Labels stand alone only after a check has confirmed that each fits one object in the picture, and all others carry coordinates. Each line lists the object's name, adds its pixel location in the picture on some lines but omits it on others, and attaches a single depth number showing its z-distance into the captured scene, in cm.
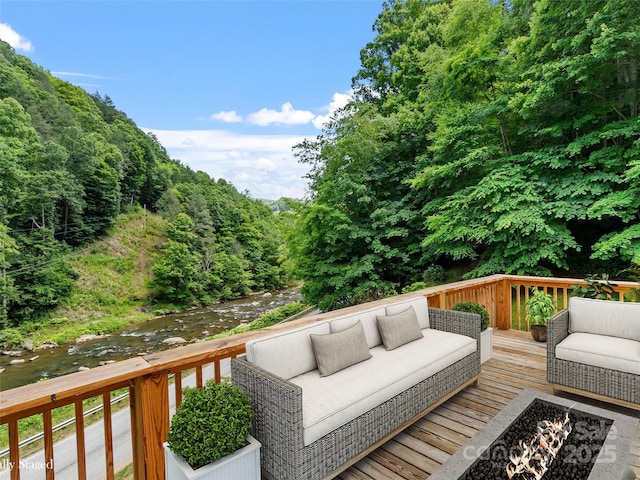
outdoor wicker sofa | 168
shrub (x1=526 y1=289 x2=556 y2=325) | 410
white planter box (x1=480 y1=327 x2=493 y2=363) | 348
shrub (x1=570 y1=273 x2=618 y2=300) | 372
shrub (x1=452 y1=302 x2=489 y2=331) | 346
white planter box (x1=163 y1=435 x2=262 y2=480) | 147
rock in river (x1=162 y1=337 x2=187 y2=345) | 1287
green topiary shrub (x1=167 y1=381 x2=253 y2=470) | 148
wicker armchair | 249
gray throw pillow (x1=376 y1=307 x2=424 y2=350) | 273
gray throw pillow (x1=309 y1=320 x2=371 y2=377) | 223
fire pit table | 135
